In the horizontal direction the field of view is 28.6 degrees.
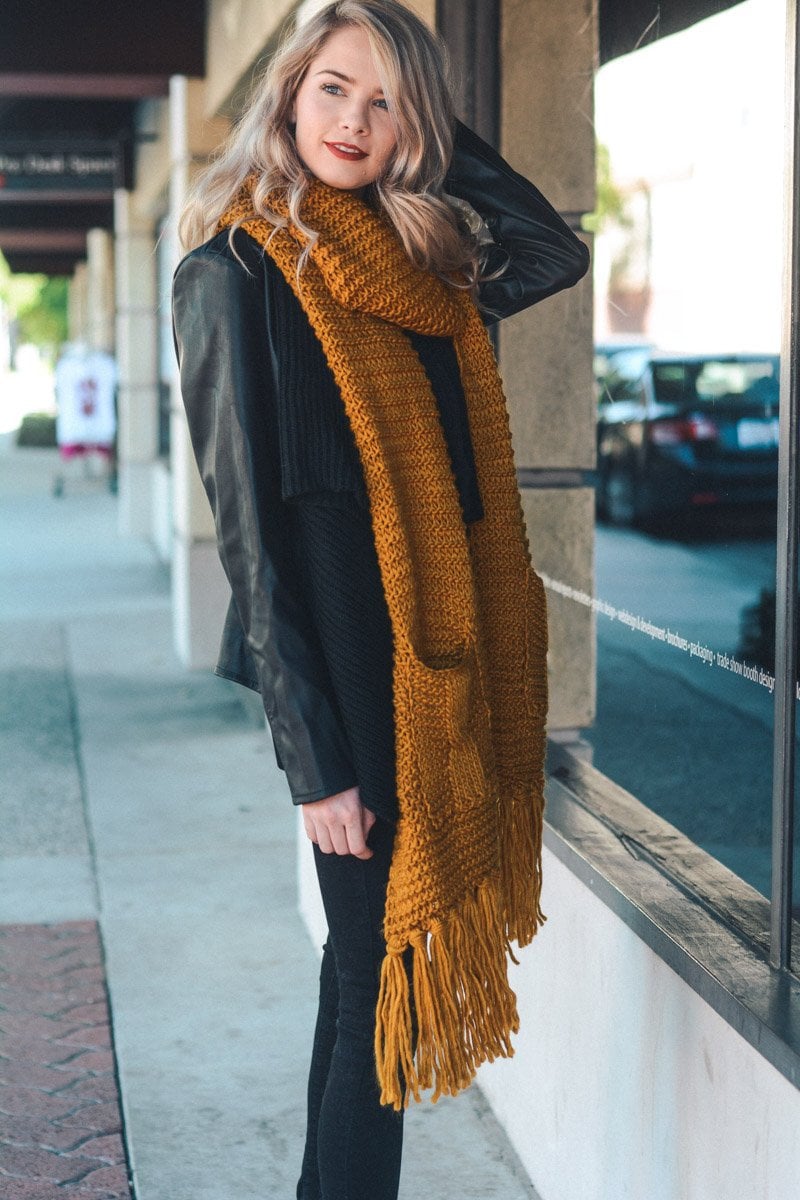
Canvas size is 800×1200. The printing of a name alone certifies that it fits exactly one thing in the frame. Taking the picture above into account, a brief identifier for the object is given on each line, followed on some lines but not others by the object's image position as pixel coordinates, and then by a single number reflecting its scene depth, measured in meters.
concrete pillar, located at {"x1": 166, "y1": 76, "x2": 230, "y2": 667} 8.72
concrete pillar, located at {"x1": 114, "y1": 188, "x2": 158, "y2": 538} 14.58
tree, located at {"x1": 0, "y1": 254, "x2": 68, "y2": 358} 48.50
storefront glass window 3.16
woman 2.22
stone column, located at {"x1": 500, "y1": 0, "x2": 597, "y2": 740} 3.62
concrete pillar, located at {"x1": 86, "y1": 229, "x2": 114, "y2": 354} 21.03
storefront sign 12.51
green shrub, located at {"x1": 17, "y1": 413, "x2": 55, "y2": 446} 34.38
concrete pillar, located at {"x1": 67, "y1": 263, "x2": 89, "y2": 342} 29.58
